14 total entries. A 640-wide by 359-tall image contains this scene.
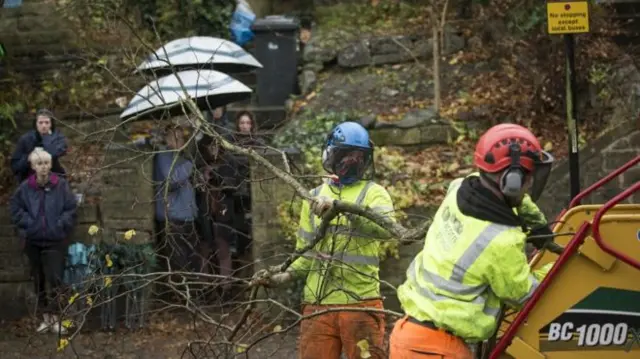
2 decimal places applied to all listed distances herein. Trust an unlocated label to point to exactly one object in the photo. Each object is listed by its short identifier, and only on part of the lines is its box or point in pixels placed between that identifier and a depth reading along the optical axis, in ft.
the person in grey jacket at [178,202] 35.06
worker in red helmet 18.47
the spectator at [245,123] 37.32
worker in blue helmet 24.81
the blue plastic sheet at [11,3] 49.71
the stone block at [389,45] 50.47
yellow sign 32.53
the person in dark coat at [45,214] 38.58
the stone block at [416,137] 43.65
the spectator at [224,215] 34.30
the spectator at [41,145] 39.93
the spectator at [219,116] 39.29
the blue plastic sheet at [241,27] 51.67
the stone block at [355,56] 50.31
